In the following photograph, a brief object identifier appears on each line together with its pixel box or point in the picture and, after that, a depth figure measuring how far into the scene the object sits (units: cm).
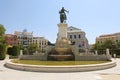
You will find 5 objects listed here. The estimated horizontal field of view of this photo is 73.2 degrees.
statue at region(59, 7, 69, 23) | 1618
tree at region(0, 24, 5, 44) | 2508
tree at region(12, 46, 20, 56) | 2012
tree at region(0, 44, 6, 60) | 1535
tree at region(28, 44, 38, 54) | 3911
